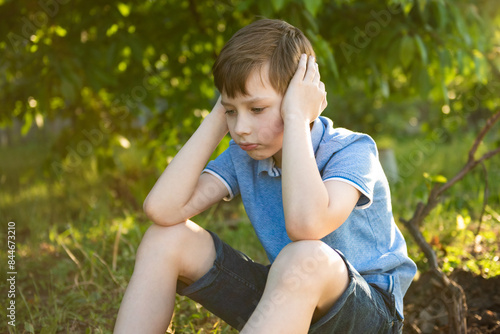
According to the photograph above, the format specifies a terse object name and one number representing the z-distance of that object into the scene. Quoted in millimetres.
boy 1313
